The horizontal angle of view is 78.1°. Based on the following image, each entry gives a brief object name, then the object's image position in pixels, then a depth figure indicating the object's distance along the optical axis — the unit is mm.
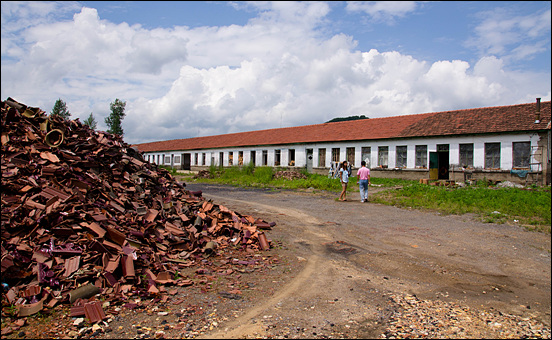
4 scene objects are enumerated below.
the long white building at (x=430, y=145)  21641
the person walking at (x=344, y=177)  14828
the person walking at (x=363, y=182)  14453
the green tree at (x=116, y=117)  51469
